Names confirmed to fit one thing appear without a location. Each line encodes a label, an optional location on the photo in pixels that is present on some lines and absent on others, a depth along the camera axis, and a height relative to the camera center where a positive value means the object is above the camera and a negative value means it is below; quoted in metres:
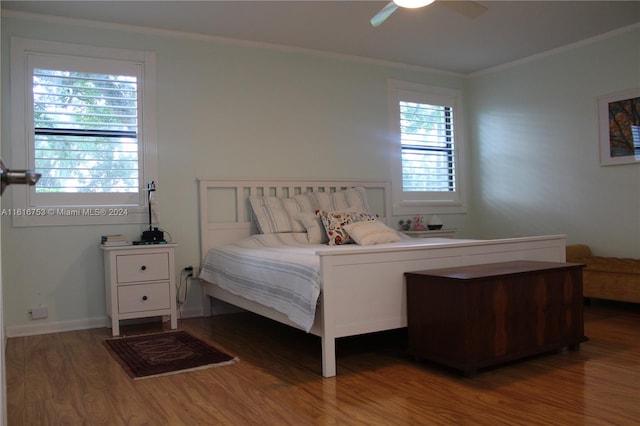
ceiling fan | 2.86 +1.15
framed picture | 4.56 +0.70
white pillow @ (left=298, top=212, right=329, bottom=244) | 4.27 -0.11
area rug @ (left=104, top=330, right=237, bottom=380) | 2.95 -0.82
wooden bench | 4.15 -0.55
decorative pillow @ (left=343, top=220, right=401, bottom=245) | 3.88 -0.14
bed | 2.75 -0.28
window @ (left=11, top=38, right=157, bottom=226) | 3.93 +0.70
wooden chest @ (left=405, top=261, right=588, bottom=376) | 2.61 -0.53
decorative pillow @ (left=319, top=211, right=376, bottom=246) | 4.07 -0.05
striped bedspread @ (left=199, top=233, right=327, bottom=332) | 2.81 -0.34
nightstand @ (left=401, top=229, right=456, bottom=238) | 5.19 -0.20
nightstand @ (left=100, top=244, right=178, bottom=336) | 3.85 -0.45
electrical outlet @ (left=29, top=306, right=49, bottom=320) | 3.92 -0.66
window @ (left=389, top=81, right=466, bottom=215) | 5.58 +0.69
